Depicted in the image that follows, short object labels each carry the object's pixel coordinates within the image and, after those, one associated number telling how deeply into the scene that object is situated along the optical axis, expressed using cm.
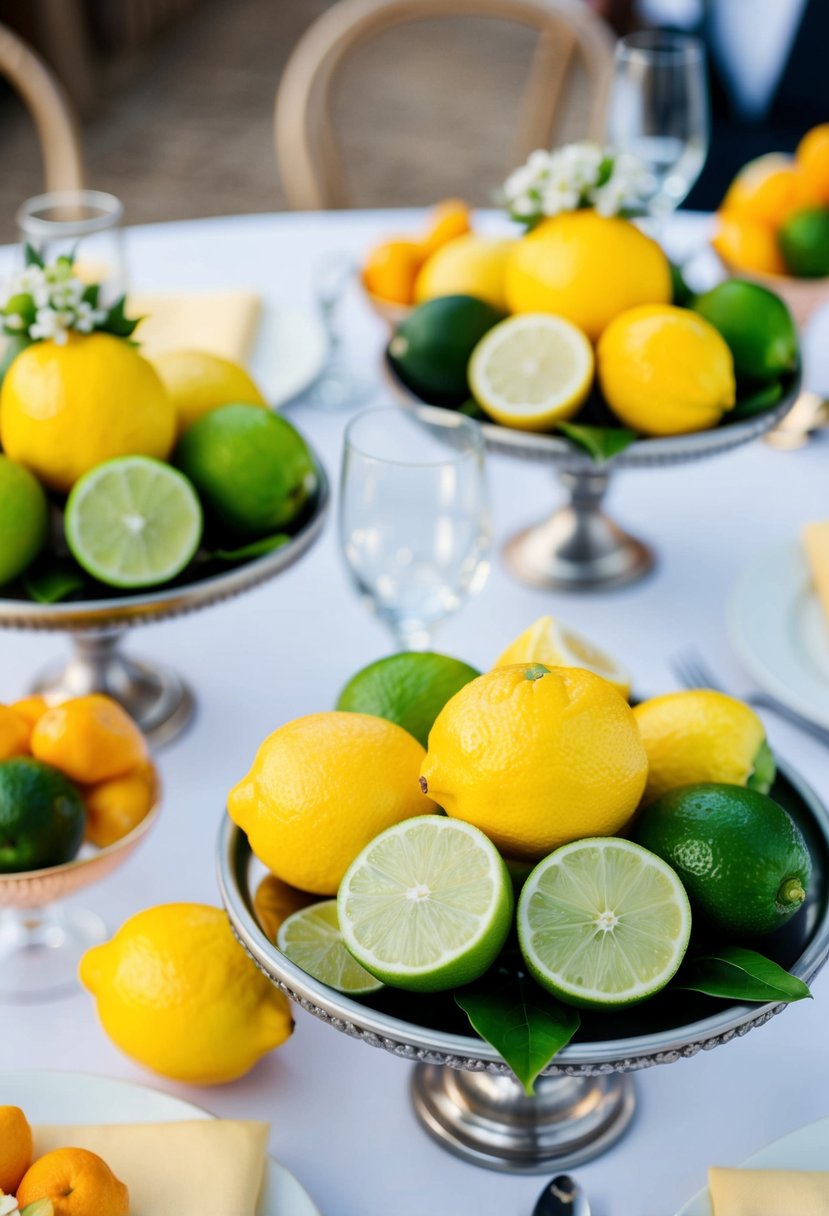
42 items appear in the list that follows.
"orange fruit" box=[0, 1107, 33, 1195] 51
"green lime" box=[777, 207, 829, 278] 119
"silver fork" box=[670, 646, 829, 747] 87
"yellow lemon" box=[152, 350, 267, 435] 90
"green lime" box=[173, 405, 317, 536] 84
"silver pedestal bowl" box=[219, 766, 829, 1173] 51
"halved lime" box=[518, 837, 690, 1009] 51
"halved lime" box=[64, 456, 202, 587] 79
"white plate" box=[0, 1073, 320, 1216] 58
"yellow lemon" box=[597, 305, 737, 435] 91
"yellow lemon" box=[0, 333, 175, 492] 81
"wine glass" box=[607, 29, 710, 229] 138
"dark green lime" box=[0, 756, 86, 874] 63
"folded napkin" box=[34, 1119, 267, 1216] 54
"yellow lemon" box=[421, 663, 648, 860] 53
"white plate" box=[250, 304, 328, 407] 123
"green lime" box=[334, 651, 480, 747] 63
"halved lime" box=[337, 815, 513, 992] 51
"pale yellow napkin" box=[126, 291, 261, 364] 126
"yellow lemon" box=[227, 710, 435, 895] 56
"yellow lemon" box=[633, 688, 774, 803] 62
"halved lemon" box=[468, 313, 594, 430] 94
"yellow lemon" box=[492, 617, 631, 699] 67
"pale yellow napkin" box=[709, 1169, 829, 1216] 53
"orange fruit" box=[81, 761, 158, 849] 68
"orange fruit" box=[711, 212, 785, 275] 123
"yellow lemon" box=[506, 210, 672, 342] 97
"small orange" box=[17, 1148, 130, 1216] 49
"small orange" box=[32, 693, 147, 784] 67
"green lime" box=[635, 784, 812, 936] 54
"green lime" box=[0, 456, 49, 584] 78
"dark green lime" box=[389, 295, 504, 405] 99
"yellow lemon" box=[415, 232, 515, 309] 107
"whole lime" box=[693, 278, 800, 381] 97
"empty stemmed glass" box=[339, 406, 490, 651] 82
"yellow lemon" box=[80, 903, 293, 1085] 60
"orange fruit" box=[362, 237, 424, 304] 117
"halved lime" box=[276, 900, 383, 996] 55
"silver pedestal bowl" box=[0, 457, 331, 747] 78
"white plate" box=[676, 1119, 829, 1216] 56
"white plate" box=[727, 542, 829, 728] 88
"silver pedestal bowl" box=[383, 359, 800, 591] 94
